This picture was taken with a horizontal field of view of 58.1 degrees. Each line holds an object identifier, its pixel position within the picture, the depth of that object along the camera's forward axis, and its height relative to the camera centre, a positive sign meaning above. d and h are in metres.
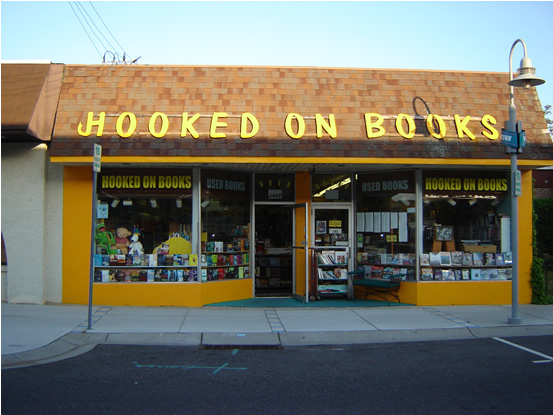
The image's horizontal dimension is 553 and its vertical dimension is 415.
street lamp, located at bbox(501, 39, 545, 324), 9.05 +1.64
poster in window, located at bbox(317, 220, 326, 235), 12.10 +0.10
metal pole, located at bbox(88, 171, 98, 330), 8.52 -0.34
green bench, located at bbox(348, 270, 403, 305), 11.15 -1.22
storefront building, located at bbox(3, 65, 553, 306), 10.50 +1.24
